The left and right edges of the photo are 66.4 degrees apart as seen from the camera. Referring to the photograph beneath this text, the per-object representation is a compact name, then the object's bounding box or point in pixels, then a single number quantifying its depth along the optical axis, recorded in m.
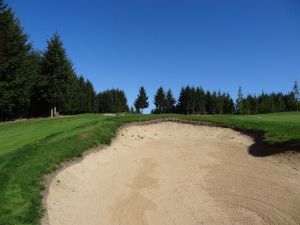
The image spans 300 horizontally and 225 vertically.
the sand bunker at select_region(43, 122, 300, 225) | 7.92
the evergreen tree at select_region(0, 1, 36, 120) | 28.82
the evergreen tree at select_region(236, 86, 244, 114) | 69.88
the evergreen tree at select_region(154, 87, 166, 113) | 78.00
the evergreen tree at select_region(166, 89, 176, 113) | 80.11
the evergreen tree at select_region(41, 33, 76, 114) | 32.74
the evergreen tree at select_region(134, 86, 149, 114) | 75.18
